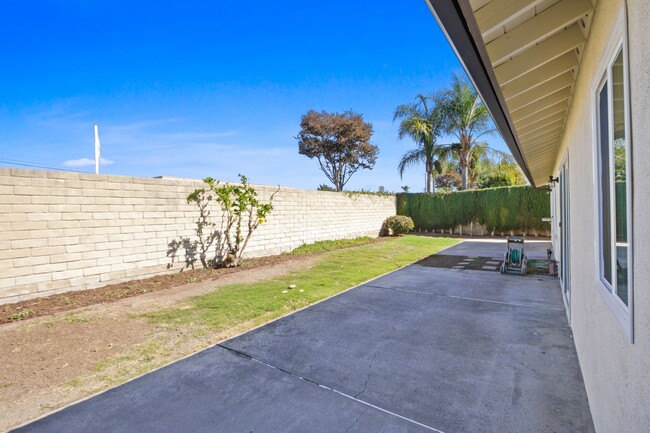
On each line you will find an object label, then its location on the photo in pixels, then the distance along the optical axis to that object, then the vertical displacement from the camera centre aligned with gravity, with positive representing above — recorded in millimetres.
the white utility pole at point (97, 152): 8805 +1823
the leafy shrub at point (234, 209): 8562 +165
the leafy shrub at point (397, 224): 17953 -753
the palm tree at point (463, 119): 19844 +5600
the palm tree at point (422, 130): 21078 +5227
